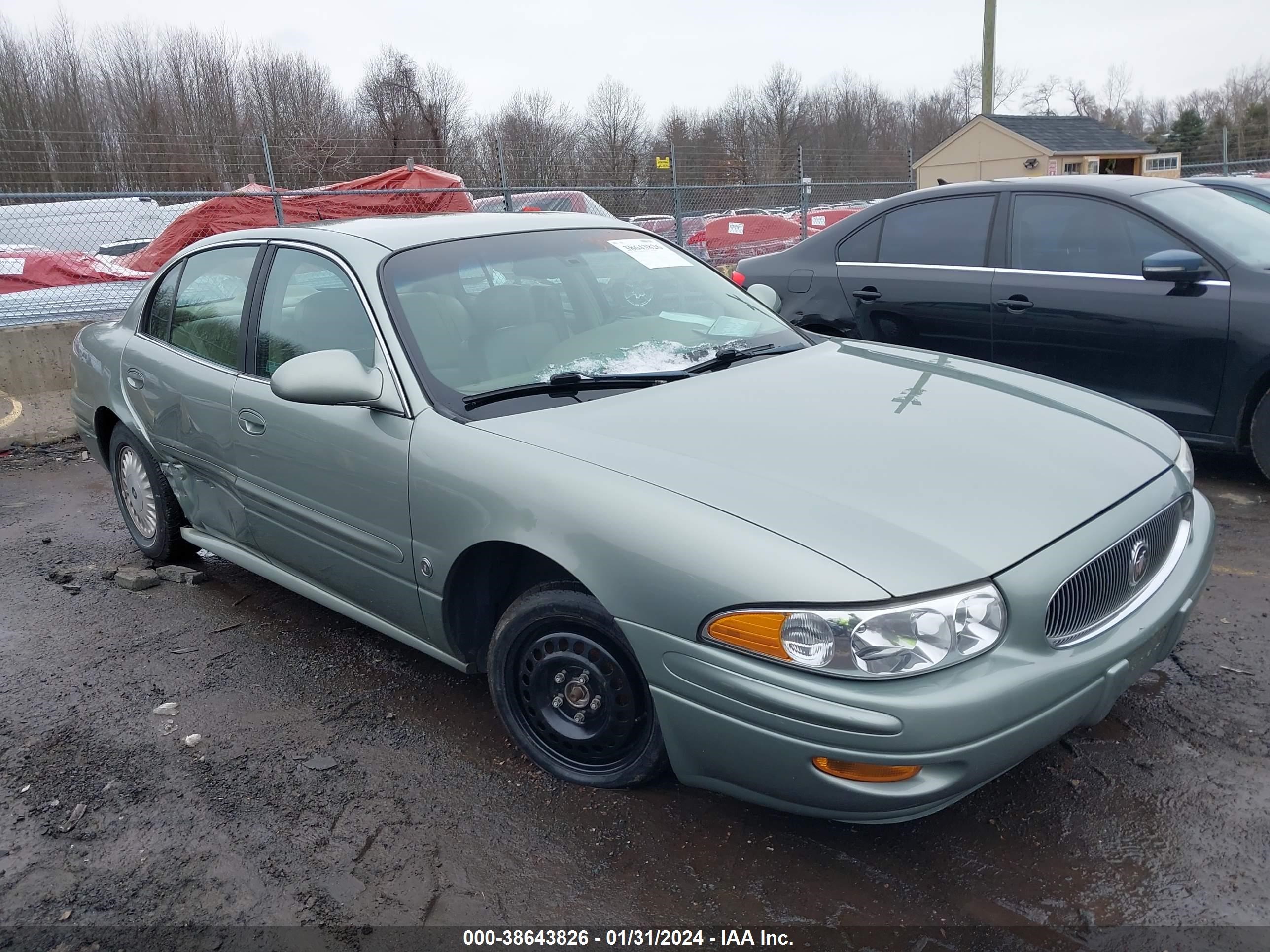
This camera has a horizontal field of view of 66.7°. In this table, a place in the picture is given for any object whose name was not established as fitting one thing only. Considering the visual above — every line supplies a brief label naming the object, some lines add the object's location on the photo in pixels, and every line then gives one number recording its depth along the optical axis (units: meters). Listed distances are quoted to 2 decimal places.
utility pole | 18.34
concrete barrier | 7.45
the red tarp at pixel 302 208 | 12.46
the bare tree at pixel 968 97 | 54.42
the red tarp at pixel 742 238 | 15.37
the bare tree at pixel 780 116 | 33.93
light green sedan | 2.10
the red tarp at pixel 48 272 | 9.55
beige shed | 23.89
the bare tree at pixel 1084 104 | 63.84
